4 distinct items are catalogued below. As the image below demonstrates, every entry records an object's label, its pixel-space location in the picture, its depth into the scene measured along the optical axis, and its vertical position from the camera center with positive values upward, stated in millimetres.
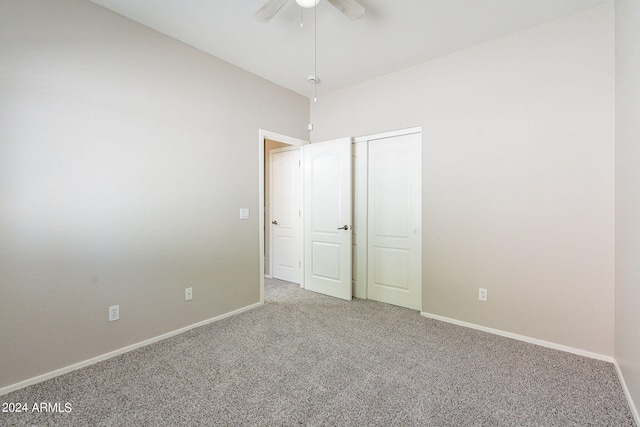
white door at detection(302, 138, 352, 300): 3621 -58
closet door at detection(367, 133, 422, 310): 3256 -98
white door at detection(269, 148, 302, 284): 4191 -19
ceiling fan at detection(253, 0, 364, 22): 1868 +1375
